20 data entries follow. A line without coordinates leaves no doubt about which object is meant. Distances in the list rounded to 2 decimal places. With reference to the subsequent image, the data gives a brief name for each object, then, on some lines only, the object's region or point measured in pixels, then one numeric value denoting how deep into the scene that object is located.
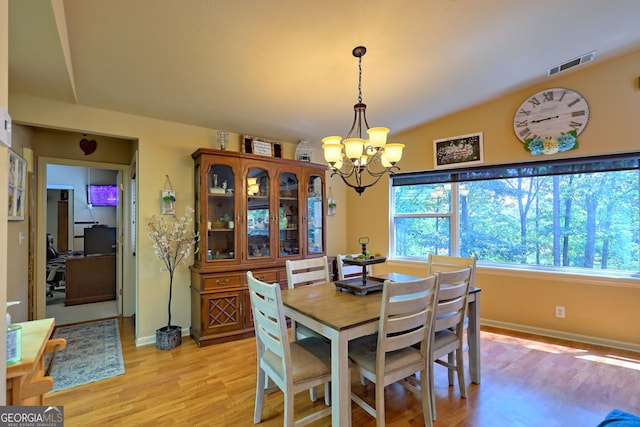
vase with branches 2.99
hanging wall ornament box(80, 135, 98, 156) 3.62
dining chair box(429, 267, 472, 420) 1.87
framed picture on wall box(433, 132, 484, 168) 3.65
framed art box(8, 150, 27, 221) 2.32
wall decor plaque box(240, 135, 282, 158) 3.59
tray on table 2.11
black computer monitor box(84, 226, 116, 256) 5.04
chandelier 2.01
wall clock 3.07
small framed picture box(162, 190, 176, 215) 3.11
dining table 1.50
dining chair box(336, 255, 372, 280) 3.90
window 3.03
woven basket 2.94
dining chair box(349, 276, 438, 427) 1.60
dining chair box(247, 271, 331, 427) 1.57
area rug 2.42
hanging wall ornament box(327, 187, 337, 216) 4.66
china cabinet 3.08
